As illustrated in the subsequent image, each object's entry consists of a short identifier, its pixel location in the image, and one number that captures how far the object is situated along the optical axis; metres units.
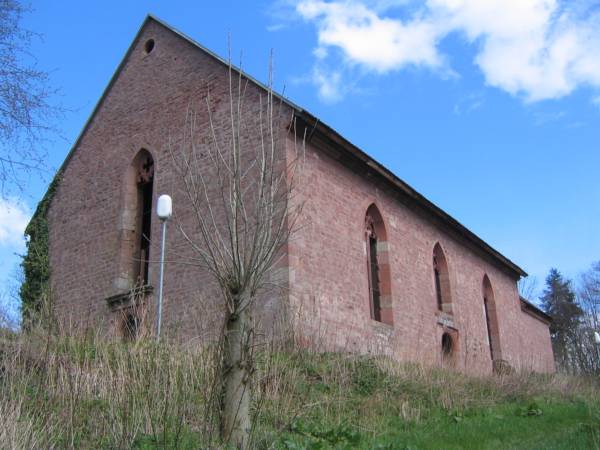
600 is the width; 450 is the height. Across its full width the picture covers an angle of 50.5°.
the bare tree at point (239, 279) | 5.54
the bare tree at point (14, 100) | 9.52
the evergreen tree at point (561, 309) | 45.23
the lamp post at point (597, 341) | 21.52
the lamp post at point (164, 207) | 10.95
